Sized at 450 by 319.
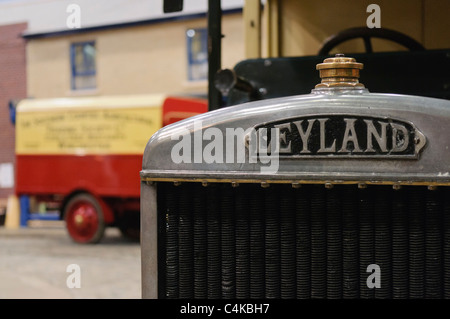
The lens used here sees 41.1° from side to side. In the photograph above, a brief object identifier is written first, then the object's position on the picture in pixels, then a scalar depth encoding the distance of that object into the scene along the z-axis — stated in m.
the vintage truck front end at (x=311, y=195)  1.59
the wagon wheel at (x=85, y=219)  10.02
